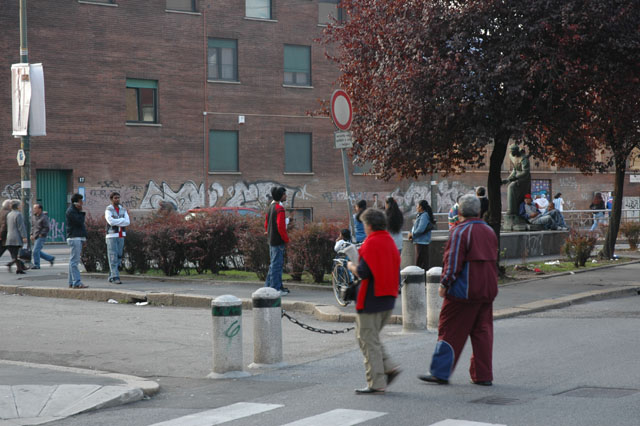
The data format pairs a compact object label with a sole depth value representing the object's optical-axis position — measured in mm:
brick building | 34625
